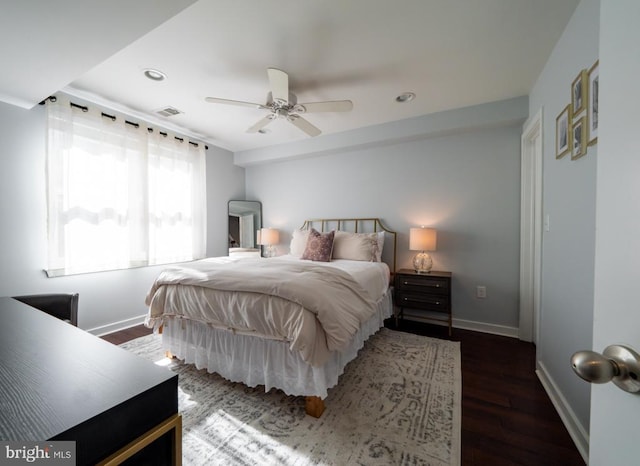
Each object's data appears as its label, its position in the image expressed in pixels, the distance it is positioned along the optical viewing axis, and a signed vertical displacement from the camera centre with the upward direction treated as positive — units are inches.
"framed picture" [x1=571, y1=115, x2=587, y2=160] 57.9 +21.3
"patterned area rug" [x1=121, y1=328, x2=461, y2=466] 54.0 -47.7
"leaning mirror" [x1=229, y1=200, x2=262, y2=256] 178.1 +1.2
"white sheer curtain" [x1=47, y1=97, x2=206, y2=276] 101.0 +15.8
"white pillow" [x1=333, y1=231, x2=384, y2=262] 129.8 -9.7
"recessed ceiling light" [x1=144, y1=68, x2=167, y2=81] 90.4 +55.2
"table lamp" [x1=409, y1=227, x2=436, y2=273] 119.2 -5.2
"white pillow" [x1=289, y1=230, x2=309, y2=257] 148.2 -8.4
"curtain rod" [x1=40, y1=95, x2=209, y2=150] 98.2 +49.5
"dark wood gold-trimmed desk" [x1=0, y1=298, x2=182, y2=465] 15.3 -12.1
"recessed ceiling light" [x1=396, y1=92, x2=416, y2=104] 105.3 +55.1
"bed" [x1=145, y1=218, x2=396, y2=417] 64.3 -25.8
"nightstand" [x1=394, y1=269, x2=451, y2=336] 114.1 -29.6
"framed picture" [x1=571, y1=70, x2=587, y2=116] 58.4 +32.1
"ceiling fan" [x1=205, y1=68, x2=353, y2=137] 77.7 +42.8
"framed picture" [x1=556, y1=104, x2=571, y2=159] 65.4 +25.9
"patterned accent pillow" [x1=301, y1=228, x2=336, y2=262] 130.4 -10.4
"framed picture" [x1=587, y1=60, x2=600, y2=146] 53.3 +26.6
